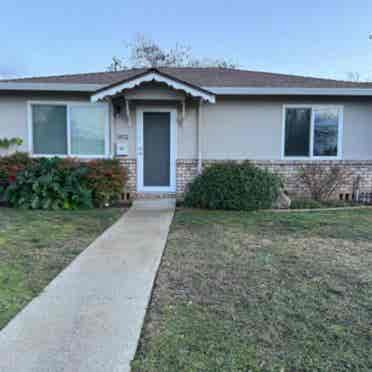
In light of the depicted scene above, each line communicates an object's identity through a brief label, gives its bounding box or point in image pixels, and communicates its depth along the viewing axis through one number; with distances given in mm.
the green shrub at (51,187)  7164
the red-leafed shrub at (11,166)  7414
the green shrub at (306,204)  7625
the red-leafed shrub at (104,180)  7301
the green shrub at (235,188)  7180
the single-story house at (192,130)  8141
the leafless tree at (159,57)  25938
